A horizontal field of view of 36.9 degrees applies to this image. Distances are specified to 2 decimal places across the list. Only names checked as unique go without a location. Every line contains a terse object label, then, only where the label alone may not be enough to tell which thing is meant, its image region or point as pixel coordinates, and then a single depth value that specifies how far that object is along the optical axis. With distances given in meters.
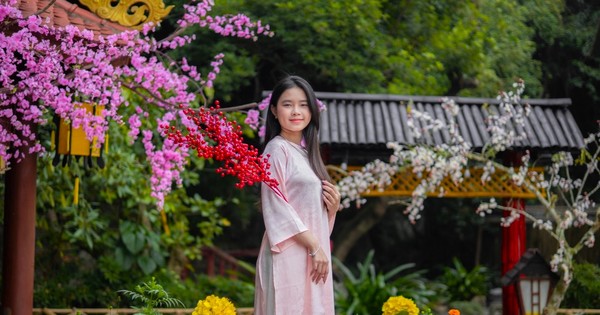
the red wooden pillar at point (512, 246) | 8.13
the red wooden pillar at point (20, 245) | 5.16
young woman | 3.74
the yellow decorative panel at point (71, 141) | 5.59
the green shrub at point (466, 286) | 11.32
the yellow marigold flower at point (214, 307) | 3.66
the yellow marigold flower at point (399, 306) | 4.26
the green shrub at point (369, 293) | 9.18
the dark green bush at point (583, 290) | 8.70
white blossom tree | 7.54
